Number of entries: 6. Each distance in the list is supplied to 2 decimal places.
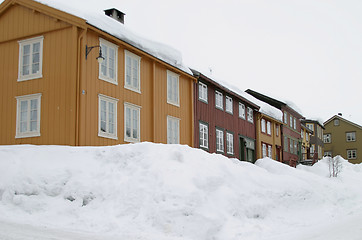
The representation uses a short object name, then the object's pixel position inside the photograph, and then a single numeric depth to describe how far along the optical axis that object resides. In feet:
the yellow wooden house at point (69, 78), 51.83
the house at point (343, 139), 207.41
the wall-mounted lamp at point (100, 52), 50.16
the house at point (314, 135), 182.39
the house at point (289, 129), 135.85
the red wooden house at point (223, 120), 79.82
